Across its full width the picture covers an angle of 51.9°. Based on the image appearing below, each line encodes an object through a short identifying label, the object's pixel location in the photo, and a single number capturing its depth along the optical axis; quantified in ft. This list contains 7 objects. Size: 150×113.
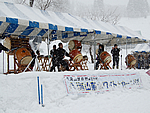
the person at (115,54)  31.36
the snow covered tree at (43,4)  72.38
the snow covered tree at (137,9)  203.01
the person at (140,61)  42.87
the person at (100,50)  29.50
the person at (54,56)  23.31
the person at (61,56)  23.35
